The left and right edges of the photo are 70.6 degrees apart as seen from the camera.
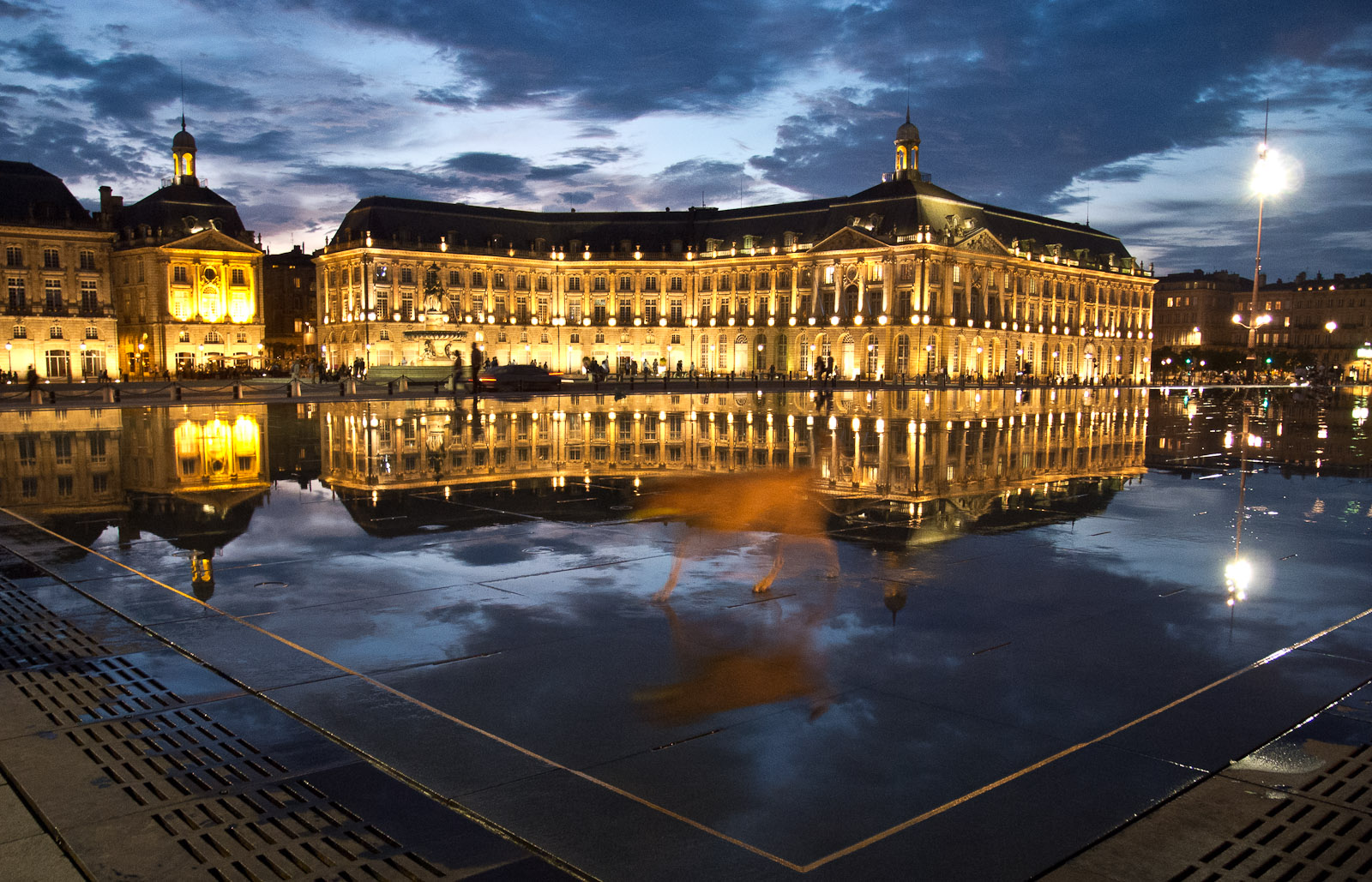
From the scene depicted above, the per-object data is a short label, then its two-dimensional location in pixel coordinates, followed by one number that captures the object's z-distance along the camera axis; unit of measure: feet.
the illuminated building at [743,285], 269.03
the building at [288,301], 354.33
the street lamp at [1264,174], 134.62
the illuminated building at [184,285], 252.21
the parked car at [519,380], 154.20
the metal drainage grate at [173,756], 12.89
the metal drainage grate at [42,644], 18.02
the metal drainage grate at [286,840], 11.00
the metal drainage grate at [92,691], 15.46
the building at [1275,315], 457.27
